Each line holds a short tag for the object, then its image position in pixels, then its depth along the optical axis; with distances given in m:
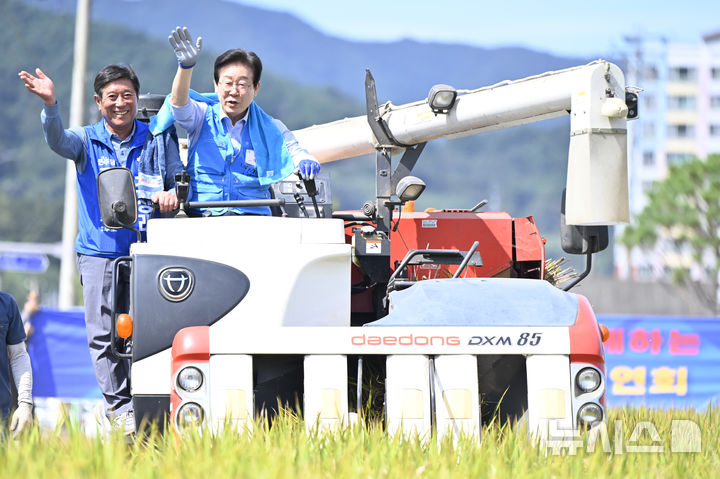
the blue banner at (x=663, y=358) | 27.45
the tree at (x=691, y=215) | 95.69
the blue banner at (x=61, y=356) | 26.03
